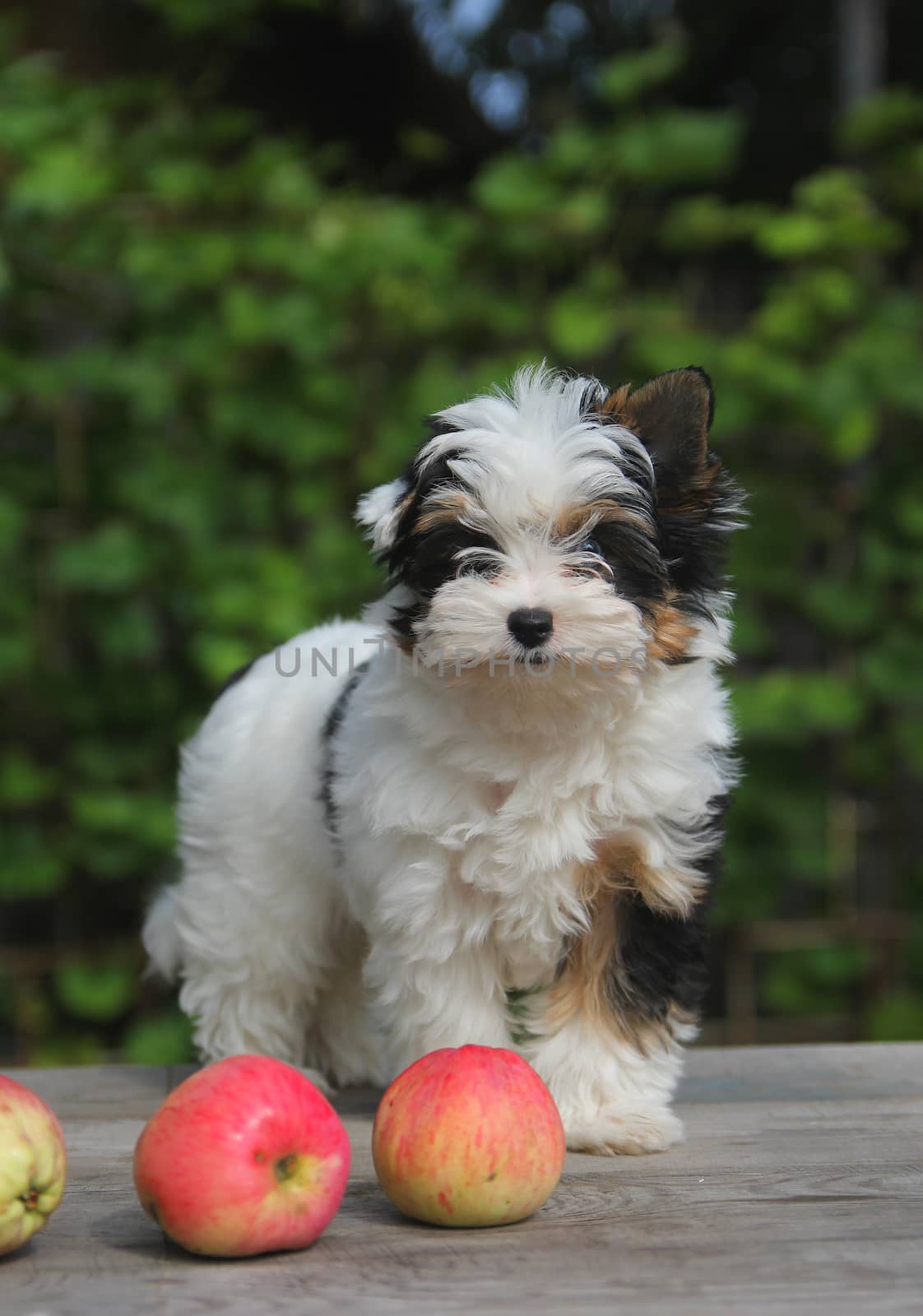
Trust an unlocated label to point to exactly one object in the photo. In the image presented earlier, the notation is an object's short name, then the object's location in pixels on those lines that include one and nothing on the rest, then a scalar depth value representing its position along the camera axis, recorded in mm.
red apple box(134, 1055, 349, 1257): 2053
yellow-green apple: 2057
